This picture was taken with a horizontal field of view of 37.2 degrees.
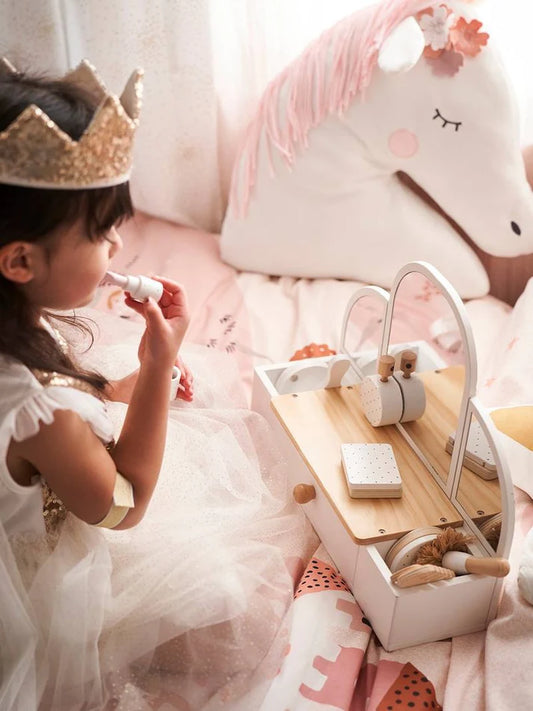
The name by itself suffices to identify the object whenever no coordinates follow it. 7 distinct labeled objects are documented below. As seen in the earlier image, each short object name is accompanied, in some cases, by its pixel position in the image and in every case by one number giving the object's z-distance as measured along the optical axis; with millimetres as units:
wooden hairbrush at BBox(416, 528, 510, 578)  909
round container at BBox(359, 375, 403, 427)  1115
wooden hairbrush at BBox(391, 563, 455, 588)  901
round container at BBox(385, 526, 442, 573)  954
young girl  724
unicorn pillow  1364
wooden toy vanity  936
